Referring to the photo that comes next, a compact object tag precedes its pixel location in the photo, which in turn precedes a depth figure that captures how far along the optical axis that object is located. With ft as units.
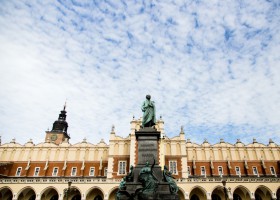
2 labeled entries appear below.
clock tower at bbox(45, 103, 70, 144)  197.98
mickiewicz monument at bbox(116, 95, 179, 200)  33.88
